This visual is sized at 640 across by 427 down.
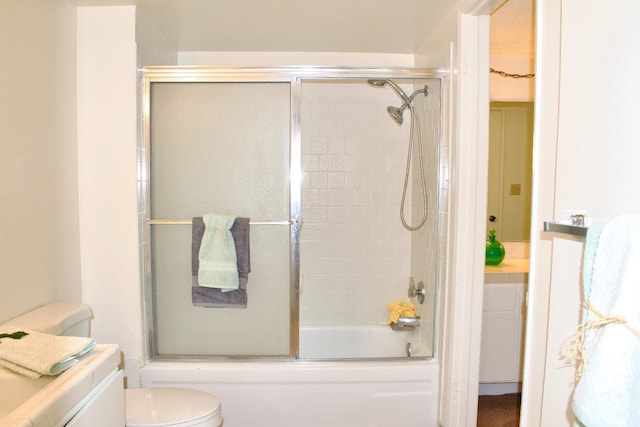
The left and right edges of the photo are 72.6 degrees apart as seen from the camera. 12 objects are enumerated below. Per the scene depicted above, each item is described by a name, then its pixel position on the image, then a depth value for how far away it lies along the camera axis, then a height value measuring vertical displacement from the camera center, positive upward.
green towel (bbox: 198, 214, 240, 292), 2.32 -0.37
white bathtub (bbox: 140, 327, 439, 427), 2.32 -1.08
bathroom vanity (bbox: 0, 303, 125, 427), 0.96 -0.52
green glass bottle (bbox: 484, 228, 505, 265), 3.07 -0.44
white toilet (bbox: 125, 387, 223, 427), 1.73 -0.92
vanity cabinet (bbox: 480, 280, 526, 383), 2.82 -0.91
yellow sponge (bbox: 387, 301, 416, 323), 2.97 -0.84
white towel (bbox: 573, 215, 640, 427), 0.75 -0.26
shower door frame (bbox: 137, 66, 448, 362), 2.30 +0.46
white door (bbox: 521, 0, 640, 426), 0.95 +0.10
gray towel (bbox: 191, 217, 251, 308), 2.34 -0.45
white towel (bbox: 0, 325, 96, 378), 1.15 -0.47
